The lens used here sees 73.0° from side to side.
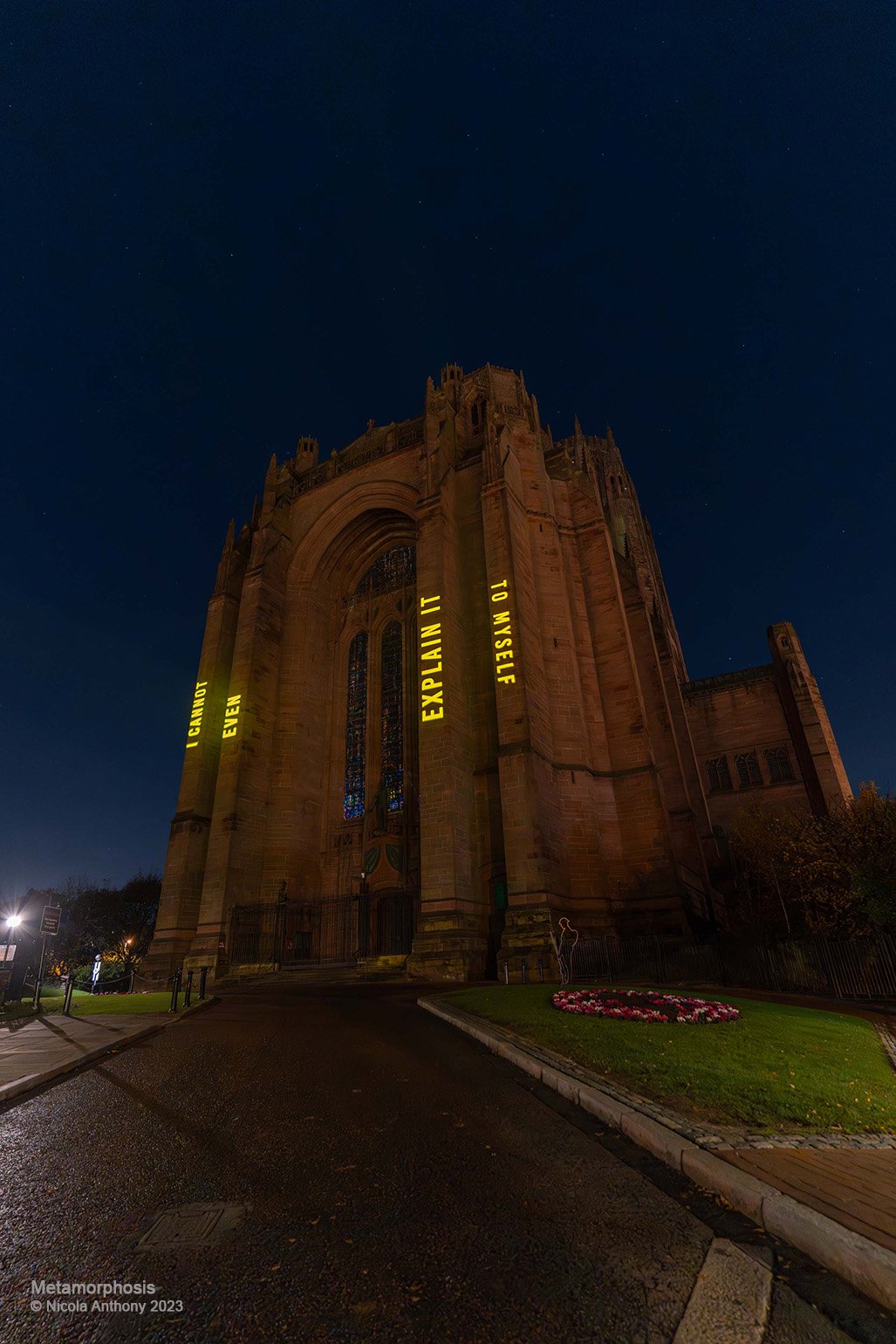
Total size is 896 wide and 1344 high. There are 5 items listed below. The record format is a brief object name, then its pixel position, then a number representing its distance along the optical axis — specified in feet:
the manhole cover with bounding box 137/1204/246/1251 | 10.66
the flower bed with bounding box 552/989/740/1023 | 30.48
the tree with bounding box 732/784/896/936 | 56.03
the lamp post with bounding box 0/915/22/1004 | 55.93
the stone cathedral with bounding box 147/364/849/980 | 73.05
